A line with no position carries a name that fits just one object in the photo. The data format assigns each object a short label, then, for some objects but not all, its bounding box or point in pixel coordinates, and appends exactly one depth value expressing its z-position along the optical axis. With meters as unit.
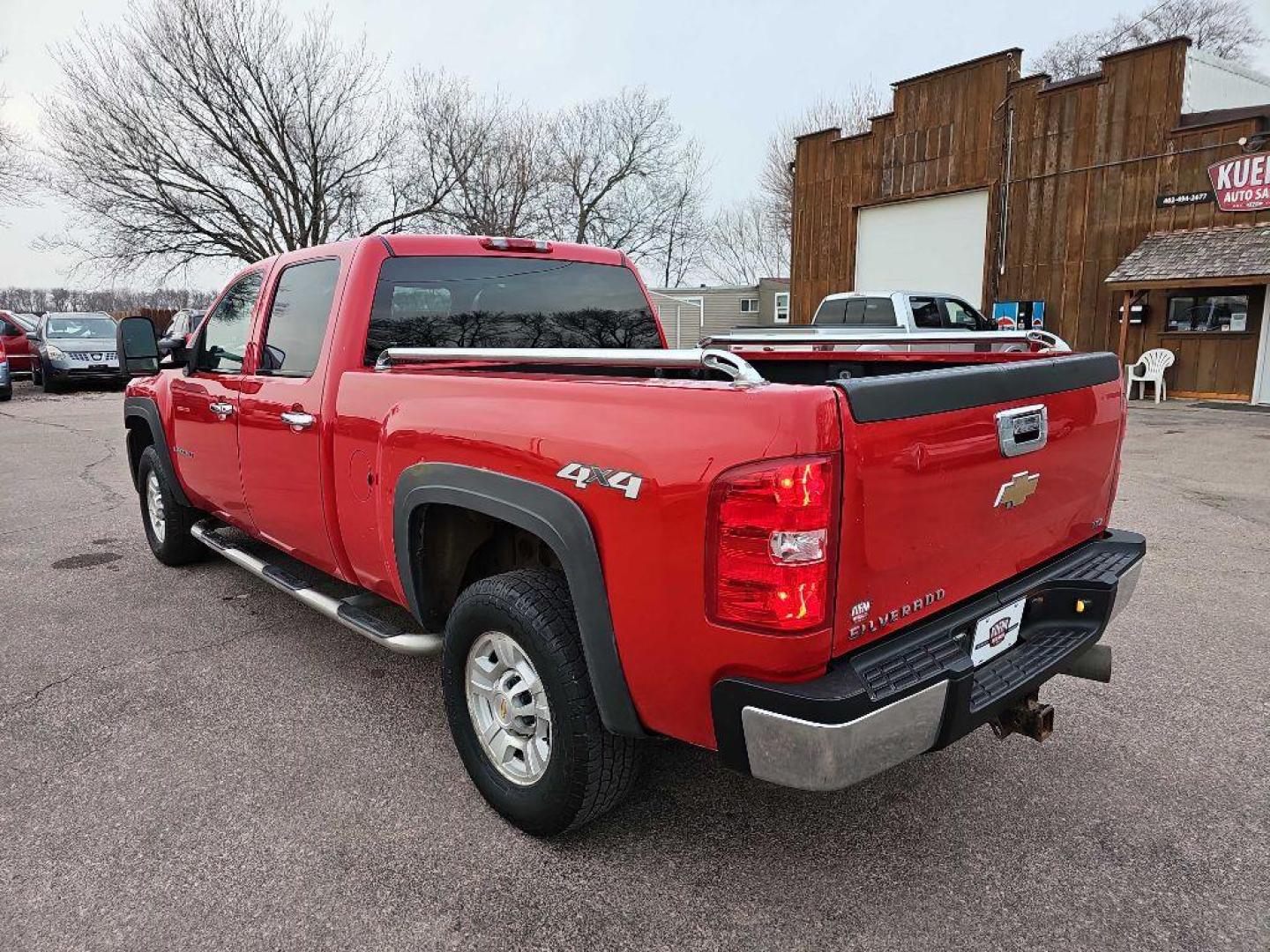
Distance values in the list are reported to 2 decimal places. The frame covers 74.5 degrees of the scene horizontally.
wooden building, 15.83
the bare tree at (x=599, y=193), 37.94
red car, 18.95
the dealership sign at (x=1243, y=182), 15.16
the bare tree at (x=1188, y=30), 32.66
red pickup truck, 1.89
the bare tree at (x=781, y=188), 39.22
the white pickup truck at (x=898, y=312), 13.53
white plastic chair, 16.52
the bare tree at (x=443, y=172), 30.08
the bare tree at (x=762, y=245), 48.72
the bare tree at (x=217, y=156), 26.58
